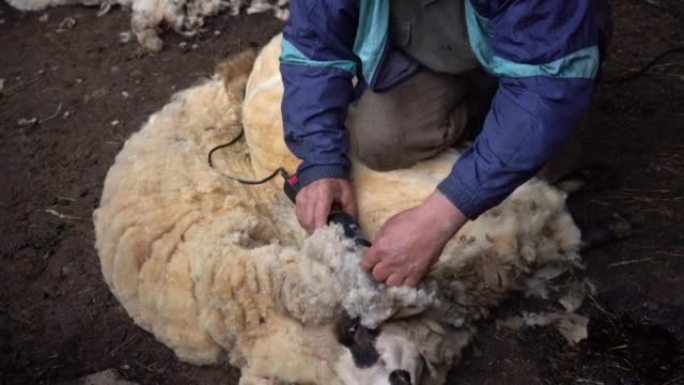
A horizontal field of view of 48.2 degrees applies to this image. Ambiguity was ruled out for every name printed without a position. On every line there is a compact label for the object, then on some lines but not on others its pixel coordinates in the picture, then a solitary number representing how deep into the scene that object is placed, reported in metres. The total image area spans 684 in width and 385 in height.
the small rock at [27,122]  4.32
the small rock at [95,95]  4.51
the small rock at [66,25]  5.19
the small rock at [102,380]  2.80
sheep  2.50
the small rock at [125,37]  5.04
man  2.32
